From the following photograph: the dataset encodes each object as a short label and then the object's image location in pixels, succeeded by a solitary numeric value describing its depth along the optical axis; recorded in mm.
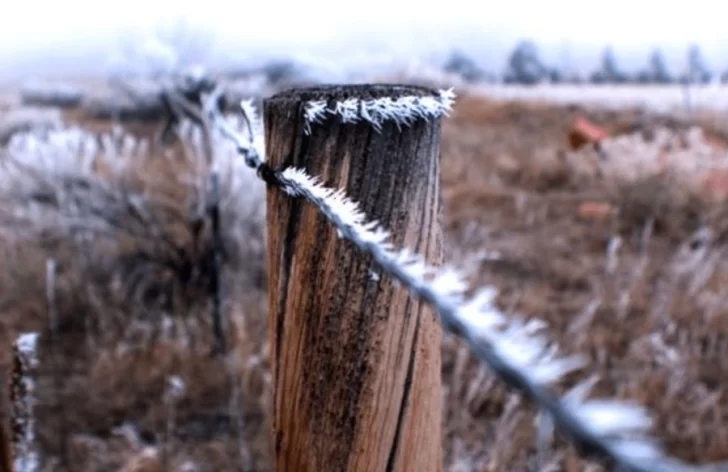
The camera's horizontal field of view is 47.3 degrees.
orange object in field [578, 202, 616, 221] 5523
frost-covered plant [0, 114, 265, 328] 3695
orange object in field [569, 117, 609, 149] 8148
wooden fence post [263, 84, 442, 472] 678
